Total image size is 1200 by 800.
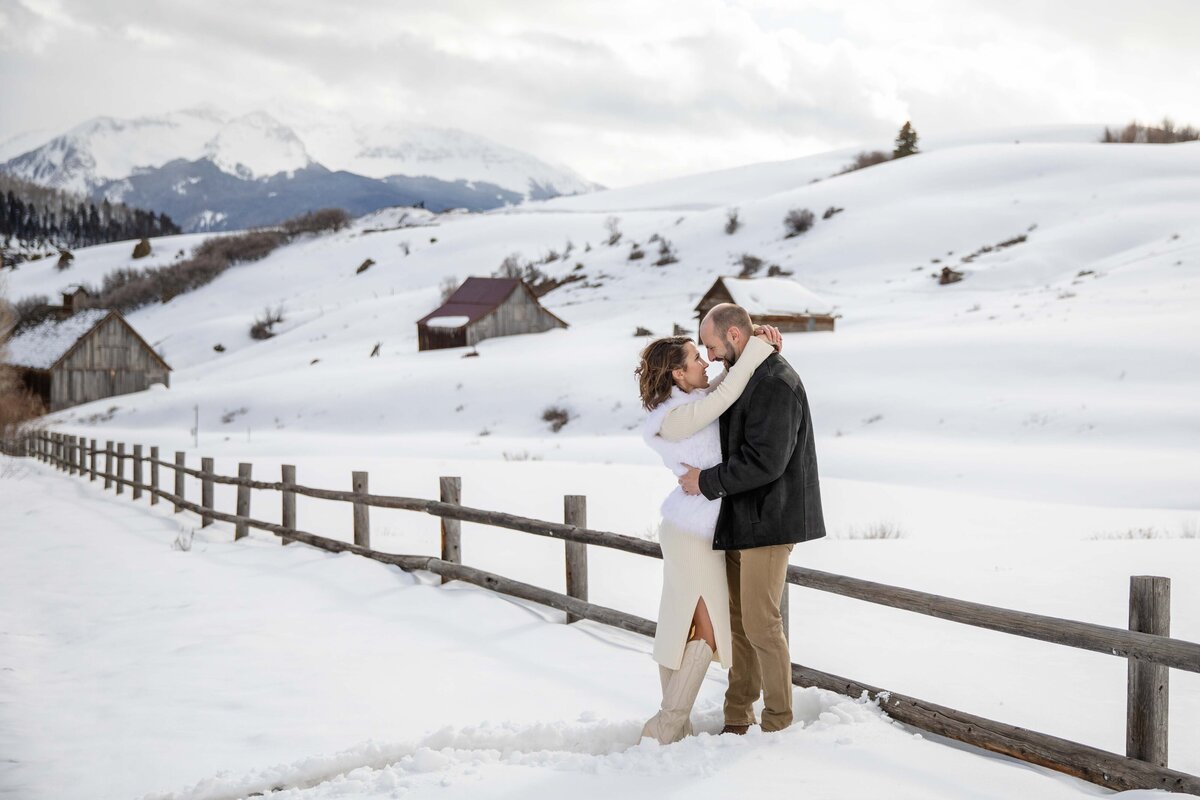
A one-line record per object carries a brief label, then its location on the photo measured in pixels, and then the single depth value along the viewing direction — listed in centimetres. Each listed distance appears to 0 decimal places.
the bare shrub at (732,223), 7312
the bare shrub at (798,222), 7144
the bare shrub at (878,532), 1273
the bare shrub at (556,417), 3359
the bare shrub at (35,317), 6097
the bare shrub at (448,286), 6819
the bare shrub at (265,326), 7294
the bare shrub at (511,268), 7656
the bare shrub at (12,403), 3778
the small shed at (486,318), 5434
